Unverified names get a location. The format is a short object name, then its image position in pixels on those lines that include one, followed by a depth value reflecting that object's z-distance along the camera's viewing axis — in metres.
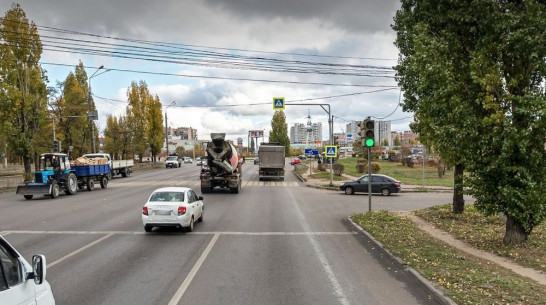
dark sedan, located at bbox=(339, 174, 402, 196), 26.83
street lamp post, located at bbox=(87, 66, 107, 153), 36.03
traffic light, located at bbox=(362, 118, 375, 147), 15.17
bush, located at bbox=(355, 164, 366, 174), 45.94
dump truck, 38.69
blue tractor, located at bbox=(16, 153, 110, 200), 23.39
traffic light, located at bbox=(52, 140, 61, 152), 32.31
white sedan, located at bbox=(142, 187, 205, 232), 12.11
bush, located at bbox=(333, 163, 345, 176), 42.23
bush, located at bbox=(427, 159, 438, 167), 57.19
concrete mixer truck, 25.27
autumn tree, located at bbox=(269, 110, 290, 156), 86.00
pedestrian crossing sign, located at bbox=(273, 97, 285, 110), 27.39
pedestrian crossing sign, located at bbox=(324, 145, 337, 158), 30.39
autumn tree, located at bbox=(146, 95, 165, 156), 65.31
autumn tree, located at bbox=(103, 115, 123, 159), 58.47
